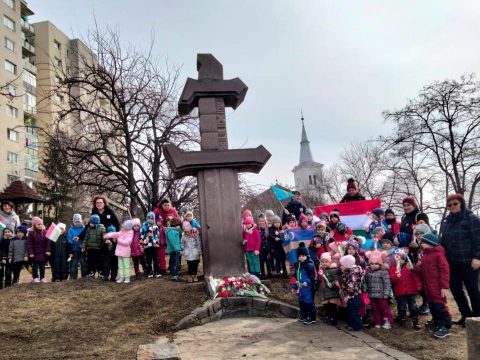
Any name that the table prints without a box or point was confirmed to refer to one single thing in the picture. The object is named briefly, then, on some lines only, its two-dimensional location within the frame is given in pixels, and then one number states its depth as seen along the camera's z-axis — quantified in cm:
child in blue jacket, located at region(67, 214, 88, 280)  1105
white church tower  8902
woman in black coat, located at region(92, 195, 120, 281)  1083
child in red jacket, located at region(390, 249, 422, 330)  748
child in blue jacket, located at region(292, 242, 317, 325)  752
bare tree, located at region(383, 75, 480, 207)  2203
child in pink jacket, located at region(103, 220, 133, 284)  1052
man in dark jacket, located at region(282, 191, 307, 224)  1172
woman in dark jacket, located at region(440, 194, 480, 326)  704
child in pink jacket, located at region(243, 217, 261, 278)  996
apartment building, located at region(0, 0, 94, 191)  4216
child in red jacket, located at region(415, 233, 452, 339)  672
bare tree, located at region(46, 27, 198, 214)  1867
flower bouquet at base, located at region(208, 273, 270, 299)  834
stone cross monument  966
